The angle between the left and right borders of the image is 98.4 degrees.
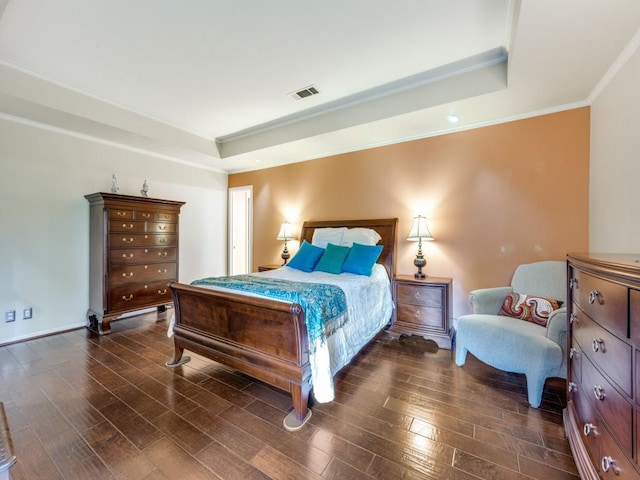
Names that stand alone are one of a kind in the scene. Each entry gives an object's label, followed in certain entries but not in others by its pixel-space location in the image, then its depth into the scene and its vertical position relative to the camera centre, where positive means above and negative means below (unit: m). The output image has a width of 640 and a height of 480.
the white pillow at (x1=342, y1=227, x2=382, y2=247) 3.63 +0.03
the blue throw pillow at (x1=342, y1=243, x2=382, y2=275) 3.19 -0.23
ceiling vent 2.98 +1.63
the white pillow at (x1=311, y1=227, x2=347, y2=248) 3.86 +0.04
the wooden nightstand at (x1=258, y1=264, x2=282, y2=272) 4.34 -0.46
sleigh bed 1.85 -0.77
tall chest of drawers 3.38 -0.23
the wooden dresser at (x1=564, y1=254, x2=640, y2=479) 0.88 -0.49
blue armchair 1.93 -0.71
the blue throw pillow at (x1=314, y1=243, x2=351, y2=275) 3.28 -0.25
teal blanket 1.91 -0.44
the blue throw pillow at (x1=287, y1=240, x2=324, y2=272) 3.48 -0.24
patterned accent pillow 2.35 -0.59
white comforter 1.85 -0.76
